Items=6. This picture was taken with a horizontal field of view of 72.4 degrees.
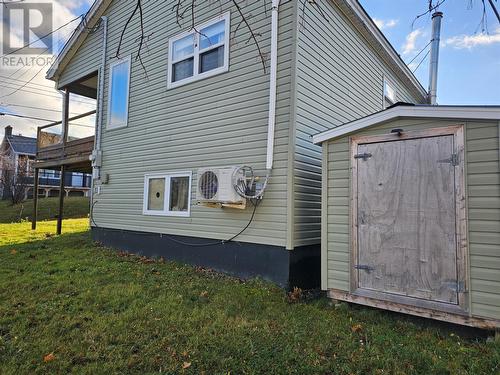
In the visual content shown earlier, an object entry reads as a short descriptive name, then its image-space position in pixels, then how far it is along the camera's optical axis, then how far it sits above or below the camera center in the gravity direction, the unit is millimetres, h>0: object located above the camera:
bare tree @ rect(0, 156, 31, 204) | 23031 +677
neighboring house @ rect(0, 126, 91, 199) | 24828 +1348
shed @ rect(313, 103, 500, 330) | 3547 -106
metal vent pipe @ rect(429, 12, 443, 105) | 8973 +3966
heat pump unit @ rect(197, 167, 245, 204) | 5355 +185
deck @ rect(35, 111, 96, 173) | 9945 +1390
